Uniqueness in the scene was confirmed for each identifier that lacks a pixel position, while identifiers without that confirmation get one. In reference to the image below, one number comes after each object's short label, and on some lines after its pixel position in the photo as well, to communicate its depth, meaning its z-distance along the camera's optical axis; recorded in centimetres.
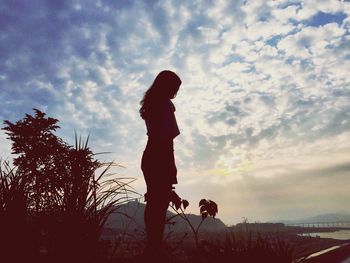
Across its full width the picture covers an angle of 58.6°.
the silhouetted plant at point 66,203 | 236
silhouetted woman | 284
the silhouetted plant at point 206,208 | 381
